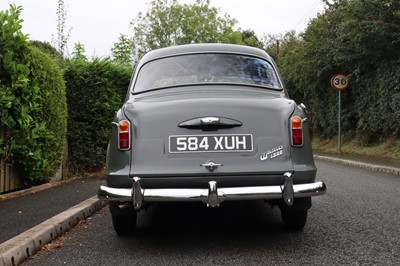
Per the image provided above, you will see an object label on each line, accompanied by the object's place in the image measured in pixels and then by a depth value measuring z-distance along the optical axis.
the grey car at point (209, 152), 3.69
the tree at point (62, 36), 10.37
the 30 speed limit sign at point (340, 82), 17.73
